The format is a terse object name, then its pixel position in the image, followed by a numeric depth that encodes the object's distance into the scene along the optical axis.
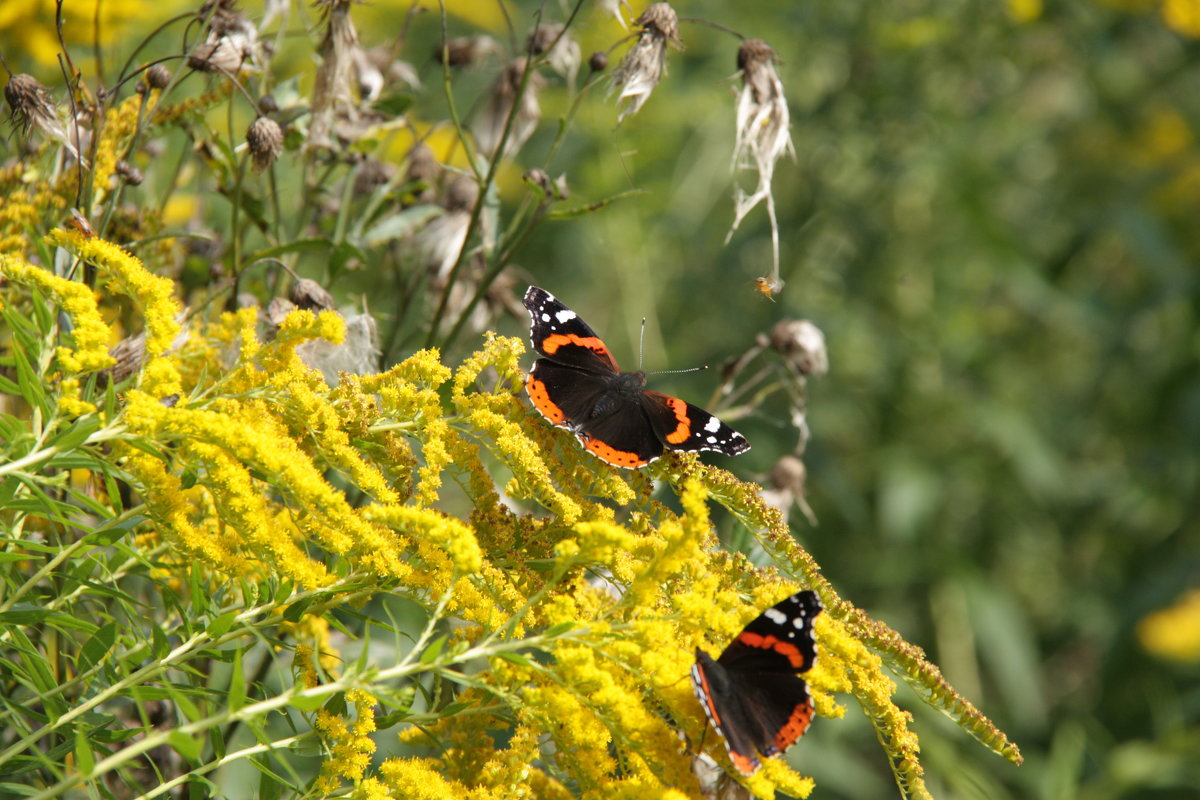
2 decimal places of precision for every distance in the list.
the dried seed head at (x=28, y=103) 3.42
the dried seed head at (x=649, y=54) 4.07
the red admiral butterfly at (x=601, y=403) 3.61
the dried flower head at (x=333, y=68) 4.14
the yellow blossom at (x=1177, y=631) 7.89
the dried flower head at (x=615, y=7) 4.14
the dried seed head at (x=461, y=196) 4.97
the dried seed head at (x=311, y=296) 3.72
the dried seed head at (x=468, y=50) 5.32
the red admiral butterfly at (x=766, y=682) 2.84
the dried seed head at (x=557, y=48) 4.36
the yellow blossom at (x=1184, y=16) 8.00
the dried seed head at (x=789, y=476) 4.78
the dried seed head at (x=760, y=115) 4.23
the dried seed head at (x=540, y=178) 4.13
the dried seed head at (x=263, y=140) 3.77
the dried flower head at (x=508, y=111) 5.06
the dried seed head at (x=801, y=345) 4.88
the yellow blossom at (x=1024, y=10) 7.70
